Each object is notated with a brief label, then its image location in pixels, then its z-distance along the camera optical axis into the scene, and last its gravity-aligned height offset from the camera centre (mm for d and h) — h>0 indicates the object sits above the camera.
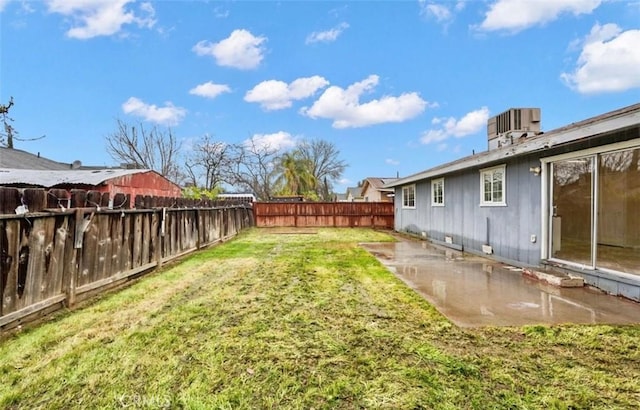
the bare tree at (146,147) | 26627 +4987
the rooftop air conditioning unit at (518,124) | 7883 +2100
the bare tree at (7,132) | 18600 +4372
